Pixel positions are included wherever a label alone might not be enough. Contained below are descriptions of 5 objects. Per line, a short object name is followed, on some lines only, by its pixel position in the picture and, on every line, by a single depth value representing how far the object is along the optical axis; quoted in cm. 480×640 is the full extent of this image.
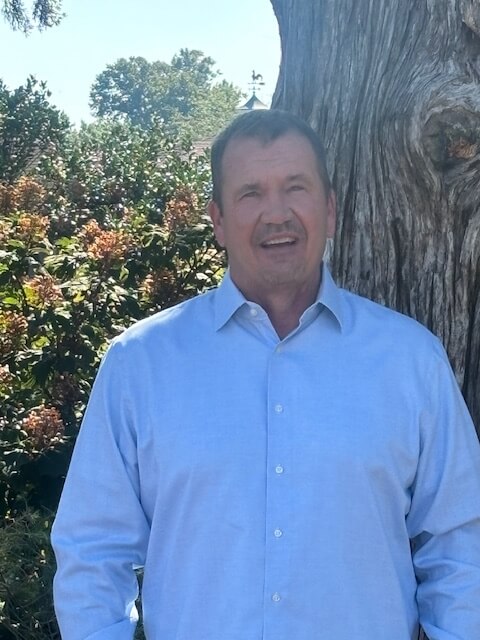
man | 217
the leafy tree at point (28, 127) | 1241
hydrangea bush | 446
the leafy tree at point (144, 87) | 7948
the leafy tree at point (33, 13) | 1138
